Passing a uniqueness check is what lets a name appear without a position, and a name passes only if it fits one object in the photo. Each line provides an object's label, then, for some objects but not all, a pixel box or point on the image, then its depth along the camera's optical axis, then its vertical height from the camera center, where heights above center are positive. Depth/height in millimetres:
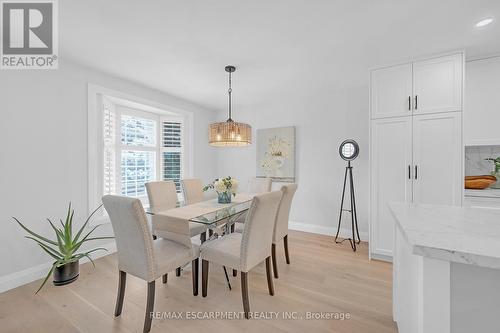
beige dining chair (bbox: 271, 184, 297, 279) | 2342 -597
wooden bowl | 2408 -178
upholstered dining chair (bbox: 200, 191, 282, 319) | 1743 -720
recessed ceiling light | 1816 +1215
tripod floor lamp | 3164 -134
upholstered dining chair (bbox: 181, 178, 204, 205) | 3066 -372
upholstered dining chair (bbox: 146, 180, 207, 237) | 2580 -419
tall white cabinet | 2338 +322
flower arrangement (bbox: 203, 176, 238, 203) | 2639 -277
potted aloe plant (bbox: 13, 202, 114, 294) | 2162 -913
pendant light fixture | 2502 +368
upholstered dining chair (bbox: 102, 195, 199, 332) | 1526 -653
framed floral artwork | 3959 +227
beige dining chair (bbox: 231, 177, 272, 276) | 3436 -317
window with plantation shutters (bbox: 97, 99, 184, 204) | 3153 +258
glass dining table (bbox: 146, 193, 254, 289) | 2027 -482
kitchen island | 671 -377
